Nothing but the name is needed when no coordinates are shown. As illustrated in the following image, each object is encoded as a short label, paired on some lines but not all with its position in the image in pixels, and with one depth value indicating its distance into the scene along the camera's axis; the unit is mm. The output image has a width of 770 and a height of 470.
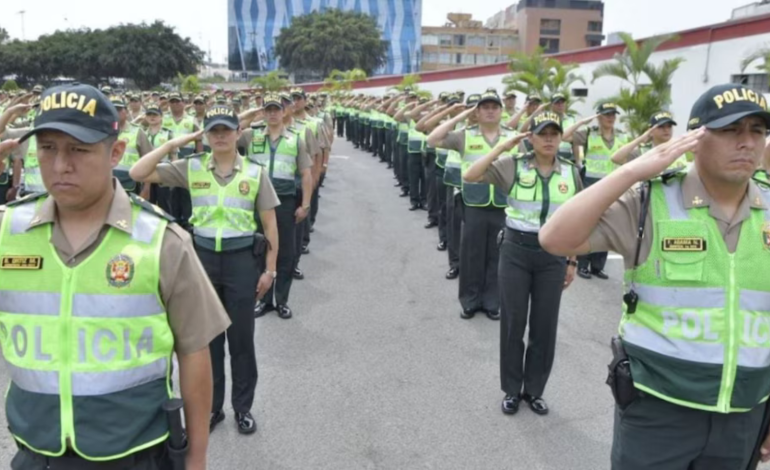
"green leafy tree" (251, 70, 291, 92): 37475
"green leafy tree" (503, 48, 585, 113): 19969
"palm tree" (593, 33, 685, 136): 14602
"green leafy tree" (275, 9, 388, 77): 68188
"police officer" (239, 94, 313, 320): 6868
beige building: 86250
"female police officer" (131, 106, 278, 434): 4270
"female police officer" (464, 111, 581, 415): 4551
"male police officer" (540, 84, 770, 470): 2328
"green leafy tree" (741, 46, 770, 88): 12034
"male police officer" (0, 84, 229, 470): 1933
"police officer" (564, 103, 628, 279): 8312
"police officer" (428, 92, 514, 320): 6566
